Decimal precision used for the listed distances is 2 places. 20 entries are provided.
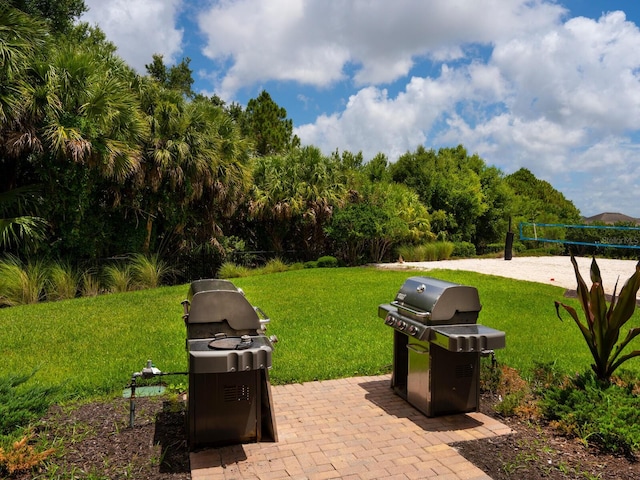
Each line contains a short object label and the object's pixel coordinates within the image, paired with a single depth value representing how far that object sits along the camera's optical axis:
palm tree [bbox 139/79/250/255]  14.13
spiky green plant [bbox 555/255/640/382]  4.52
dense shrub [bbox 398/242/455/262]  20.20
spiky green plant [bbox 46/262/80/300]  11.62
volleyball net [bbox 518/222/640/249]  21.58
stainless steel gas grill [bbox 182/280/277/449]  3.84
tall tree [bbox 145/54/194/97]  31.28
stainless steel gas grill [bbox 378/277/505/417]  4.51
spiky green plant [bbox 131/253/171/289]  13.34
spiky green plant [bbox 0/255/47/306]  10.75
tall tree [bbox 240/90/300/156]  31.08
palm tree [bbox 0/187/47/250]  11.25
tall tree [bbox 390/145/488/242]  24.47
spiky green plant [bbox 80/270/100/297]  12.20
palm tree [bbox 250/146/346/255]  17.73
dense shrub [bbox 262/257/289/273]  16.92
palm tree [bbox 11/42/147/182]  11.09
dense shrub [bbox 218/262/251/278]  15.97
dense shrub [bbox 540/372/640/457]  3.86
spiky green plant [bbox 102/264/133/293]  12.67
